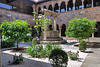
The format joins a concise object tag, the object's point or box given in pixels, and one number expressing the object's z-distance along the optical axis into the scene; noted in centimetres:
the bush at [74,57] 292
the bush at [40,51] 329
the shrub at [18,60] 264
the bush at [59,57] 192
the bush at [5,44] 559
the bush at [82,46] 414
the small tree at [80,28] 570
